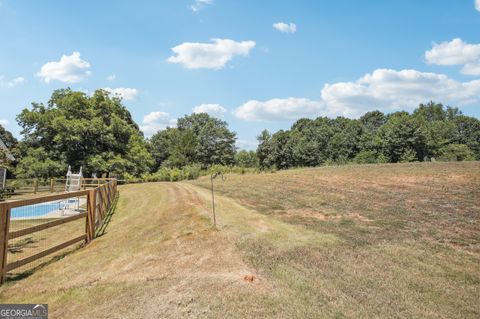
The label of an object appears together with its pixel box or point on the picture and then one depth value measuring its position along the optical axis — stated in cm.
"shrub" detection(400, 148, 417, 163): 5466
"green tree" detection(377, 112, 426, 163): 5584
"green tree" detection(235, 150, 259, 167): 7738
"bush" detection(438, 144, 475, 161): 5597
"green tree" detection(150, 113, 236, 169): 6869
